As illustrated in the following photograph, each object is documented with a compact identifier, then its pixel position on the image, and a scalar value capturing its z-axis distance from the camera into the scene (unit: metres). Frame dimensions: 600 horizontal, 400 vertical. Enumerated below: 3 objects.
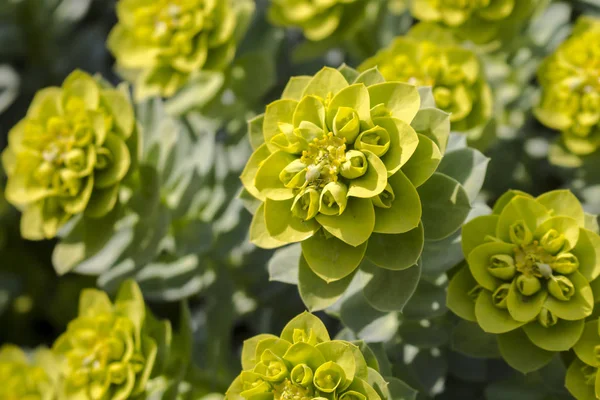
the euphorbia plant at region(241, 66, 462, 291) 0.39
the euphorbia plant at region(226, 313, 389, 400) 0.39
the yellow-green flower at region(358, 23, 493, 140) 0.46
